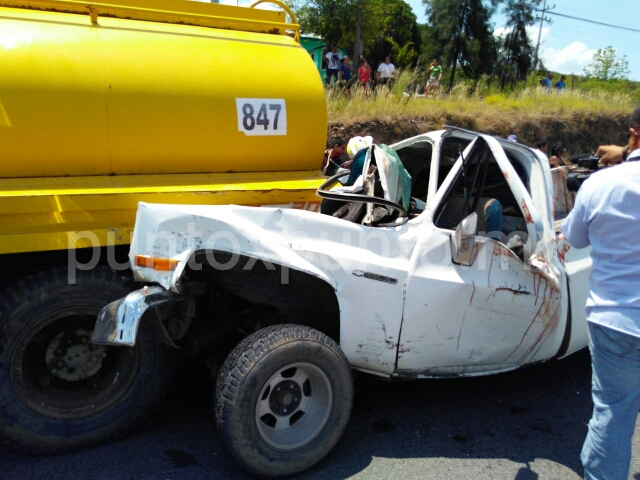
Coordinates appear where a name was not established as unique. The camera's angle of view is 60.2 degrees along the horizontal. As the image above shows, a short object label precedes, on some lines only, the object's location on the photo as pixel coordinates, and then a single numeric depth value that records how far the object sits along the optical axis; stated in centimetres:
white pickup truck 298
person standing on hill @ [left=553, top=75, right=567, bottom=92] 1940
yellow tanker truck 316
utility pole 2523
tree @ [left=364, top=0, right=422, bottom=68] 1845
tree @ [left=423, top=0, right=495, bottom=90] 2311
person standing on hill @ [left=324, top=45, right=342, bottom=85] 1417
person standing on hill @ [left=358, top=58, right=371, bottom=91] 1448
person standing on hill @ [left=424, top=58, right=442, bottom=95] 1571
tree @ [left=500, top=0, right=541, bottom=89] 2503
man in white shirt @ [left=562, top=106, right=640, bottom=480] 250
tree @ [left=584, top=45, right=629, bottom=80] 2902
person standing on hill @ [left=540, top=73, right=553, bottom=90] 1878
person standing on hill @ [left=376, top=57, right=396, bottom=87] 1518
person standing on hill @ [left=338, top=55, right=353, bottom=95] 1386
